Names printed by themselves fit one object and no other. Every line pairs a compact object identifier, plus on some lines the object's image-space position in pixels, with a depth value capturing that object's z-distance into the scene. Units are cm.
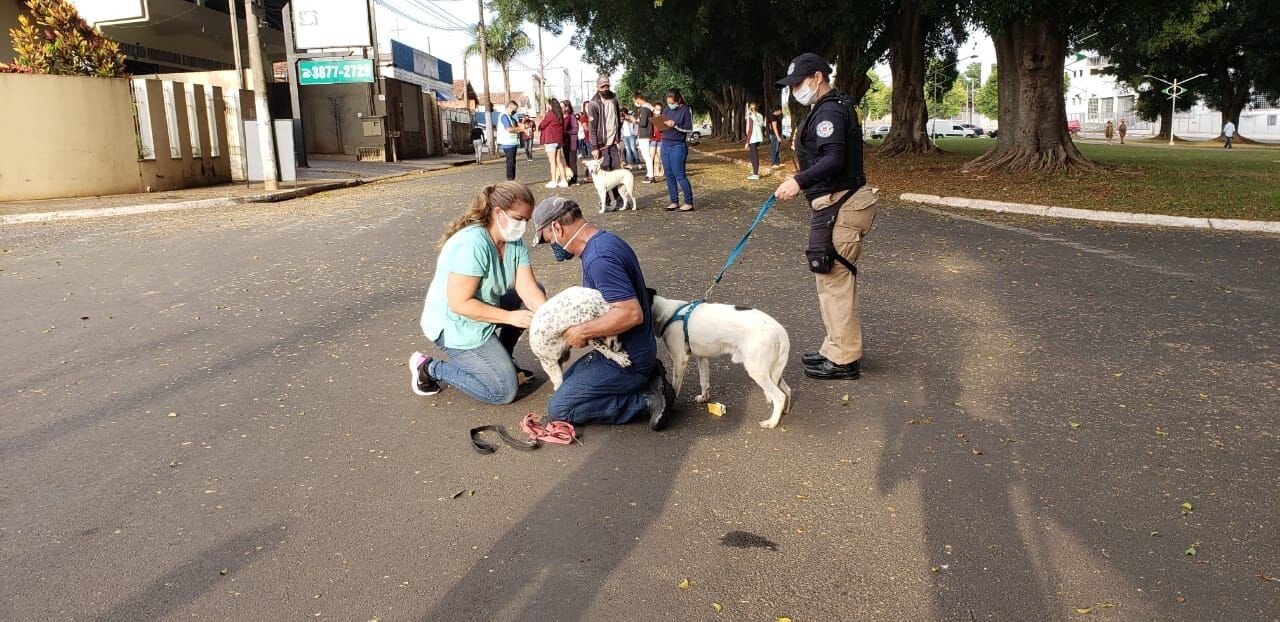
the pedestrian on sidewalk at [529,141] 3268
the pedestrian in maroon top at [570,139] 1898
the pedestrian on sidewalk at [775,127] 2057
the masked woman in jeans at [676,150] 1332
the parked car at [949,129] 9202
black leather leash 436
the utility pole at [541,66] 6638
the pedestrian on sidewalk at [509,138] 1941
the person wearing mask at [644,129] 1647
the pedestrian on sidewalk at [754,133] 1914
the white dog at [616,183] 1354
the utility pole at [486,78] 4309
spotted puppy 442
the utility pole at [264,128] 1809
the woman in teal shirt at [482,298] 491
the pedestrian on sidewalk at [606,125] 1616
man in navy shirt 435
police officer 507
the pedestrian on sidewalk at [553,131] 1819
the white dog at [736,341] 453
